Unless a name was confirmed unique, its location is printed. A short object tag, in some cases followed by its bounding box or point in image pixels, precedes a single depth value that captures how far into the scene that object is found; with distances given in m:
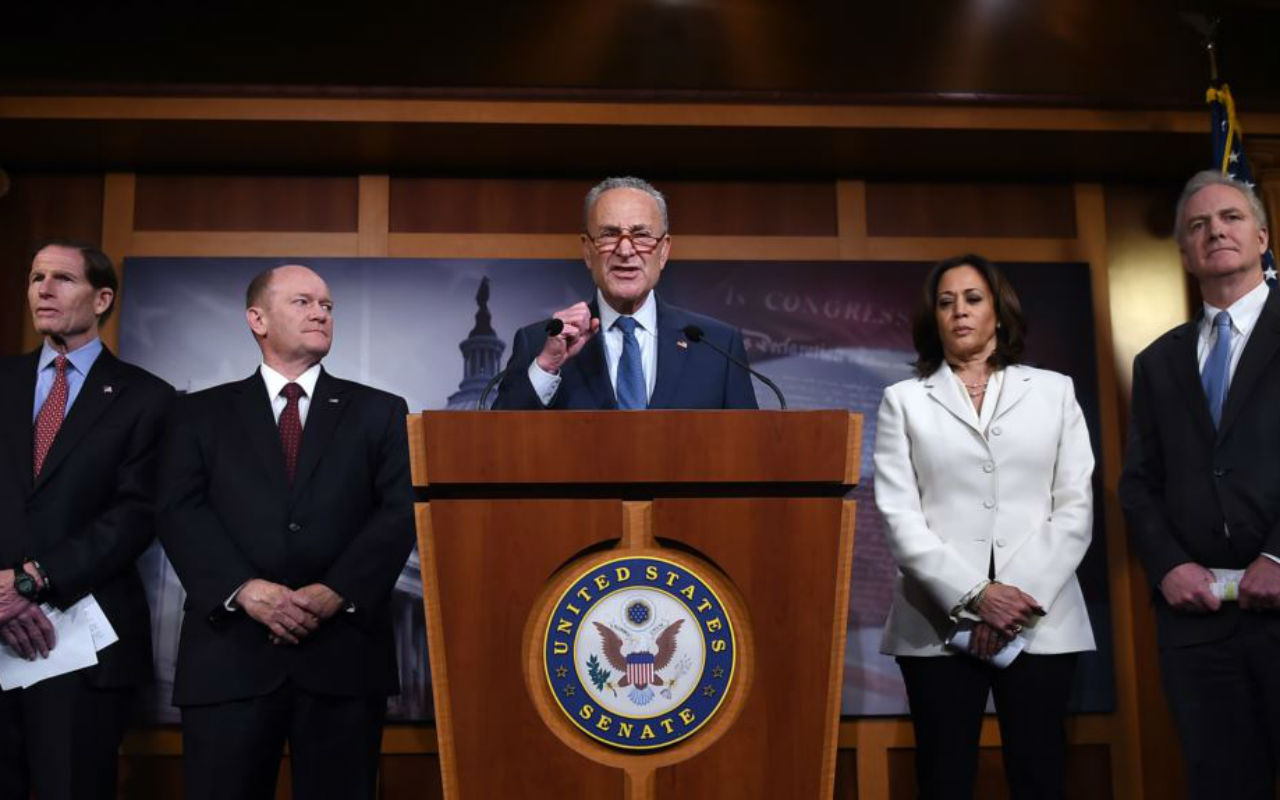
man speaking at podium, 2.34
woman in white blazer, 2.57
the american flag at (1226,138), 3.68
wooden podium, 1.69
